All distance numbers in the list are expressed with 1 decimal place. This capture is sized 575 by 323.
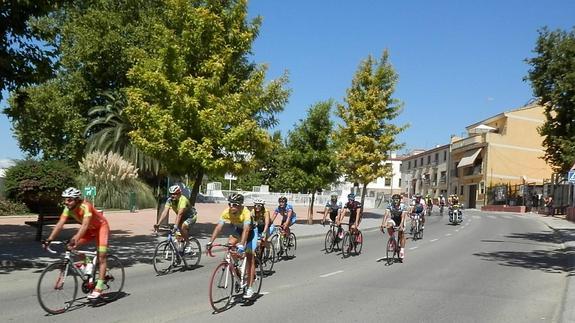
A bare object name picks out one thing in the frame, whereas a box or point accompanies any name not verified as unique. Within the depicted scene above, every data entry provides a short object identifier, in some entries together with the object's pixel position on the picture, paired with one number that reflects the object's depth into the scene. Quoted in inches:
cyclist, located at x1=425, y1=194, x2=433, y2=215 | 1717.8
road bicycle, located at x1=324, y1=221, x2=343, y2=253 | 688.4
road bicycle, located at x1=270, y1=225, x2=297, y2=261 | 588.4
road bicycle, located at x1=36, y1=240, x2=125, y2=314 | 310.8
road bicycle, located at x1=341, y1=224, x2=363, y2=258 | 654.5
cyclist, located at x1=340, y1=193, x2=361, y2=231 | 631.8
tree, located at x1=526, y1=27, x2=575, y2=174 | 903.7
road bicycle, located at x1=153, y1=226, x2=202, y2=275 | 476.3
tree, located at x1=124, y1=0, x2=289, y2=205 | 740.6
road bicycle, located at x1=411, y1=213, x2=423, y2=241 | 920.3
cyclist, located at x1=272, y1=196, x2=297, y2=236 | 592.1
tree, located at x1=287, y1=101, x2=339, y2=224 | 1161.4
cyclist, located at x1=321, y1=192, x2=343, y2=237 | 688.1
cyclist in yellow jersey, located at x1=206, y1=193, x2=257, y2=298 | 349.1
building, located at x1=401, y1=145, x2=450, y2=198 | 3423.5
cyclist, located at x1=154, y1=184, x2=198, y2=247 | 481.1
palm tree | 1471.5
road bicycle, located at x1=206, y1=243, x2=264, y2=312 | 324.8
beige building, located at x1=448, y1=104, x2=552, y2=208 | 2827.3
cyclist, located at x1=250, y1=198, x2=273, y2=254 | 477.6
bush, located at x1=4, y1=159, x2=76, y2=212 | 676.4
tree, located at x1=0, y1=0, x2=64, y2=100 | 474.9
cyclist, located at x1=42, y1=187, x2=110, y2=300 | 327.0
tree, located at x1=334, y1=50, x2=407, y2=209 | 1467.8
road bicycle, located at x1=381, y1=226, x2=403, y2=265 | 605.8
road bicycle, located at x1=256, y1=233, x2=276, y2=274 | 480.1
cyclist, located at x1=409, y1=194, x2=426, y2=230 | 906.1
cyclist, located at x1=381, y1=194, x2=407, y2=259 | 594.2
